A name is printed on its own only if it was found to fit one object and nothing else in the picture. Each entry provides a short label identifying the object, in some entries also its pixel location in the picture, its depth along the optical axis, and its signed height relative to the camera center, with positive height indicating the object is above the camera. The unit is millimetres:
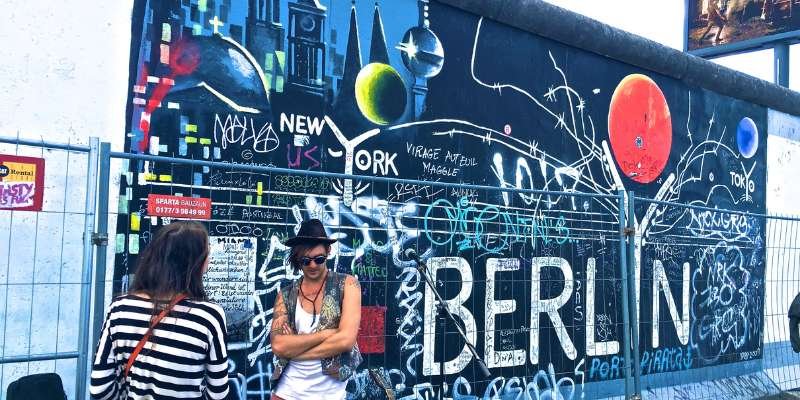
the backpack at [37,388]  3578 -704
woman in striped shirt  3262 -402
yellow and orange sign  3992 +192
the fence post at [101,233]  4148 -38
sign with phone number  4832 +117
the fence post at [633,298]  6137 -409
